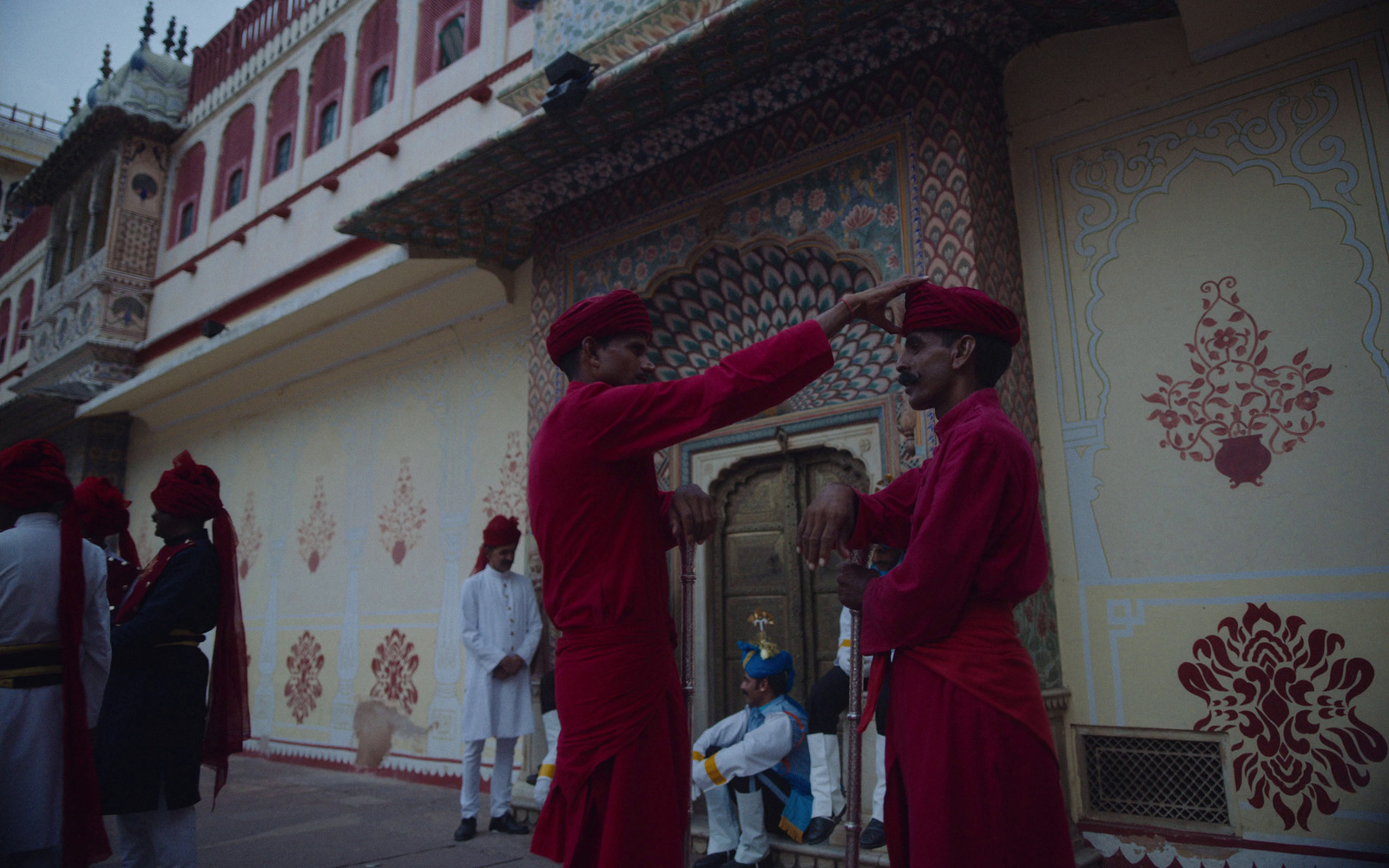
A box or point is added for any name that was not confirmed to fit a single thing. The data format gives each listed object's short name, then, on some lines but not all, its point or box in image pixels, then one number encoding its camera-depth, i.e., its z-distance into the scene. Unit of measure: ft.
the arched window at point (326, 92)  29.04
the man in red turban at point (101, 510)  11.62
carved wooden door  16.39
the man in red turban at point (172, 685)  9.62
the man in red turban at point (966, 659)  5.24
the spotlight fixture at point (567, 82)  15.26
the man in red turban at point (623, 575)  6.05
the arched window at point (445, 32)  23.63
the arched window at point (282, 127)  31.14
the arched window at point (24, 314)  47.01
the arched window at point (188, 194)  36.24
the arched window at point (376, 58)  26.94
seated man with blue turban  13.25
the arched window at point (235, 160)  33.30
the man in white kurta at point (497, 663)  16.31
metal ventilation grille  11.84
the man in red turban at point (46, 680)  8.89
